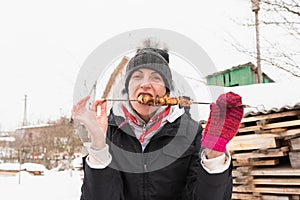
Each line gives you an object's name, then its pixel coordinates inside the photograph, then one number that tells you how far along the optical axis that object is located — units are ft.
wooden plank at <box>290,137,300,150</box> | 9.64
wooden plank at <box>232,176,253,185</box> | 10.80
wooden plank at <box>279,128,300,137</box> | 9.62
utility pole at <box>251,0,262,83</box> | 14.51
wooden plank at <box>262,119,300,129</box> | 9.62
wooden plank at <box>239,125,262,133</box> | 10.39
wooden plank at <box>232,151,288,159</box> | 10.04
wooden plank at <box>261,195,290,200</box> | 9.96
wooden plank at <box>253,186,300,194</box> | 9.71
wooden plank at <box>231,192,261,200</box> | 10.77
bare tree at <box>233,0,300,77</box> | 13.42
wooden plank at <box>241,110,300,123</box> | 9.80
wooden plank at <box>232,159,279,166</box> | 10.41
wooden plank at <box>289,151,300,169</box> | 9.68
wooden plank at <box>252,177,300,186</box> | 9.70
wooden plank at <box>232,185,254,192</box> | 10.78
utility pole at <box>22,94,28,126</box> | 75.12
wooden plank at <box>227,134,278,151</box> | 10.04
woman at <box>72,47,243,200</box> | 2.83
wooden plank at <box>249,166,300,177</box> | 9.64
